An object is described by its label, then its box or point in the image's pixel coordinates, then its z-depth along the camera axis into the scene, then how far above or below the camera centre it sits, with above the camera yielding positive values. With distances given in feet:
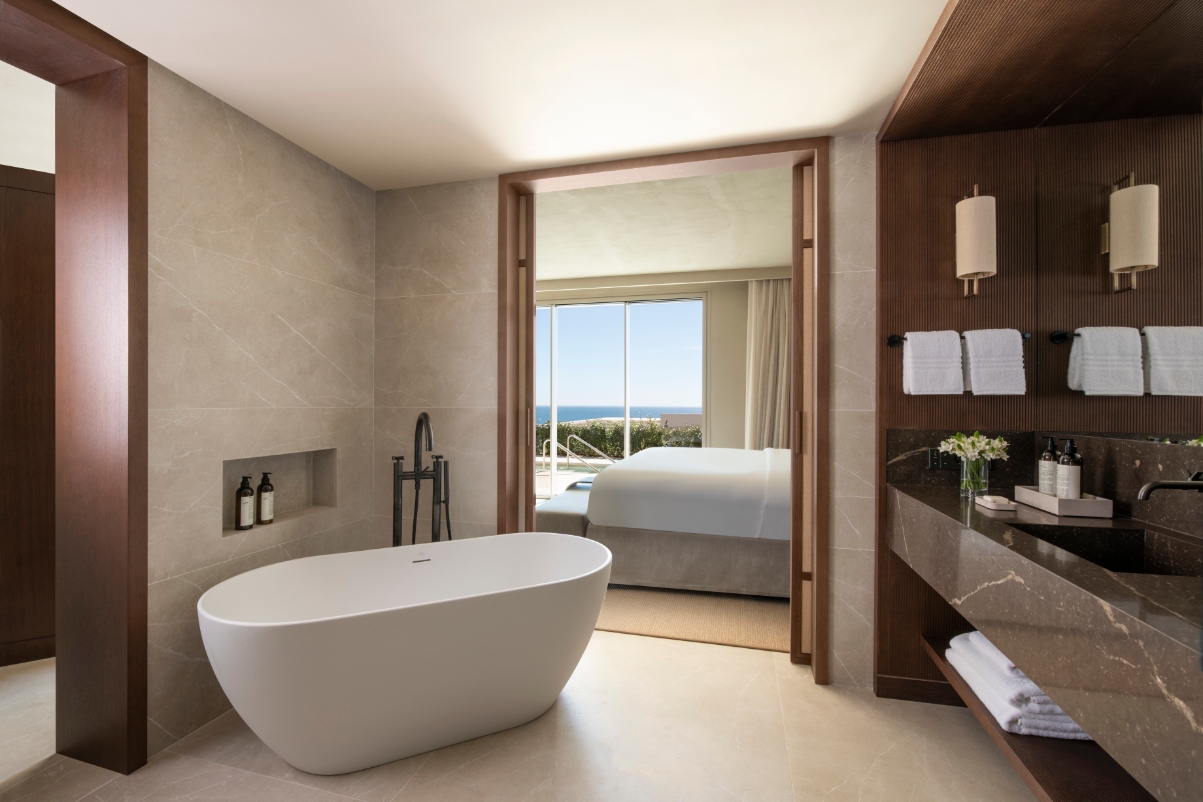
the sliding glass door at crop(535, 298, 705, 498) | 21.81 +0.91
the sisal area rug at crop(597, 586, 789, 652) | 9.29 -3.97
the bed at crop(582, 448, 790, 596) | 10.66 -2.49
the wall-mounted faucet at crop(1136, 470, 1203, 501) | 3.89 -0.62
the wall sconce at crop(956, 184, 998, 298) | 6.53 +1.92
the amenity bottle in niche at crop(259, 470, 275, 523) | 7.74 -1.42
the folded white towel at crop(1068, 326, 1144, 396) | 4.99 +0.35
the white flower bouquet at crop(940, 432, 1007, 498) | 6.28 -0.66
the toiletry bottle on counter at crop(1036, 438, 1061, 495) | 5.53 -0.71
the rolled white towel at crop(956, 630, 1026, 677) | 5.40 -2.60
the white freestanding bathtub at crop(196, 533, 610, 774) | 5.11 -2.60
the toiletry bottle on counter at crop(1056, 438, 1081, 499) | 5.28 -0.72
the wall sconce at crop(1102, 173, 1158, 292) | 4.68 +1.49
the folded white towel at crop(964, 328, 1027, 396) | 6.53 +0.44
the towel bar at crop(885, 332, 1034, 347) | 7.31 +0.77
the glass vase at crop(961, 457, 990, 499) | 6.27 -0.90
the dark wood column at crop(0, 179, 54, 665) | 7.98 -0.38
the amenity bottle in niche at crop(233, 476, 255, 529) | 7.44 -1.44
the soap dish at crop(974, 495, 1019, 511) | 5.63 -1.06
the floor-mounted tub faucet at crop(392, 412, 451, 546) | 8.14 -1.18
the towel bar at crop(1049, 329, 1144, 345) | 6.02 +0.68
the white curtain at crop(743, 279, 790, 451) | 20.40 +1.15
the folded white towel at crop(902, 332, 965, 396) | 6.89 +0.44
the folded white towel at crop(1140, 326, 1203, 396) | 4.30 +0.31
